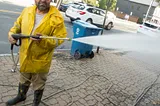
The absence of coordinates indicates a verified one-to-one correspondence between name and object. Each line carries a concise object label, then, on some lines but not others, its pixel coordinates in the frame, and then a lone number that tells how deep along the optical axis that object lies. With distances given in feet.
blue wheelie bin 21.65
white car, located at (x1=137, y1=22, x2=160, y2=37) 43.87
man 9.34
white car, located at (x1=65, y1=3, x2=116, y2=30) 48.93
